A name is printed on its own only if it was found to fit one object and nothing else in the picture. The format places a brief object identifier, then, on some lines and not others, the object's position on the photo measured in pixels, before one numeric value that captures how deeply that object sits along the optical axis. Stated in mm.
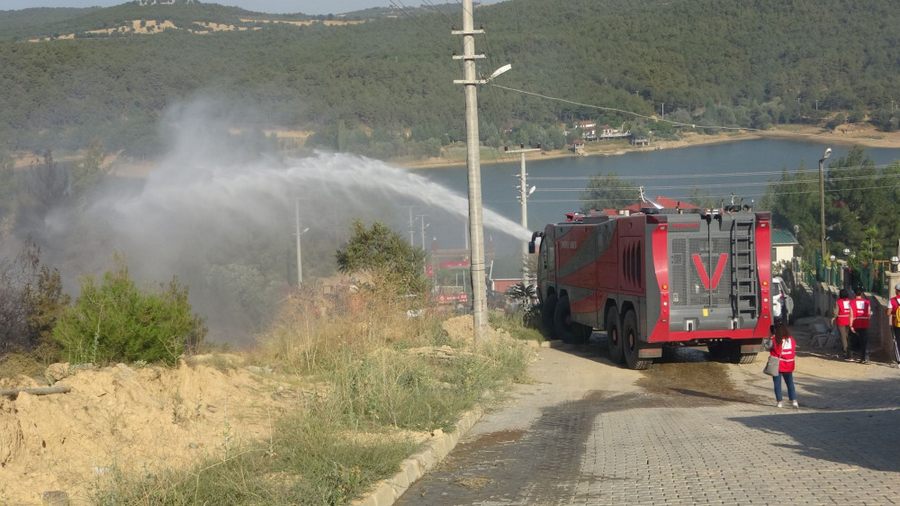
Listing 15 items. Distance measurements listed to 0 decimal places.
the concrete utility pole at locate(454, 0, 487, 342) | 22359
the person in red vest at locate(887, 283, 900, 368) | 19969
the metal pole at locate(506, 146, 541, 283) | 45612
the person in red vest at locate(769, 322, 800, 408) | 15328
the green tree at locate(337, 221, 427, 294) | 33284
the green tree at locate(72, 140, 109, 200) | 49844
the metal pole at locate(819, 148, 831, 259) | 44656
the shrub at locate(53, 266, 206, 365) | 14977
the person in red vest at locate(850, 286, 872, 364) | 20875
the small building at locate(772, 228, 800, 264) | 61000
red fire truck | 19703
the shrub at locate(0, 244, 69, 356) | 21436
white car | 24784
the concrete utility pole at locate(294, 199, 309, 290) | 46031
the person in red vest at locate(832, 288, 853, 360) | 21203
